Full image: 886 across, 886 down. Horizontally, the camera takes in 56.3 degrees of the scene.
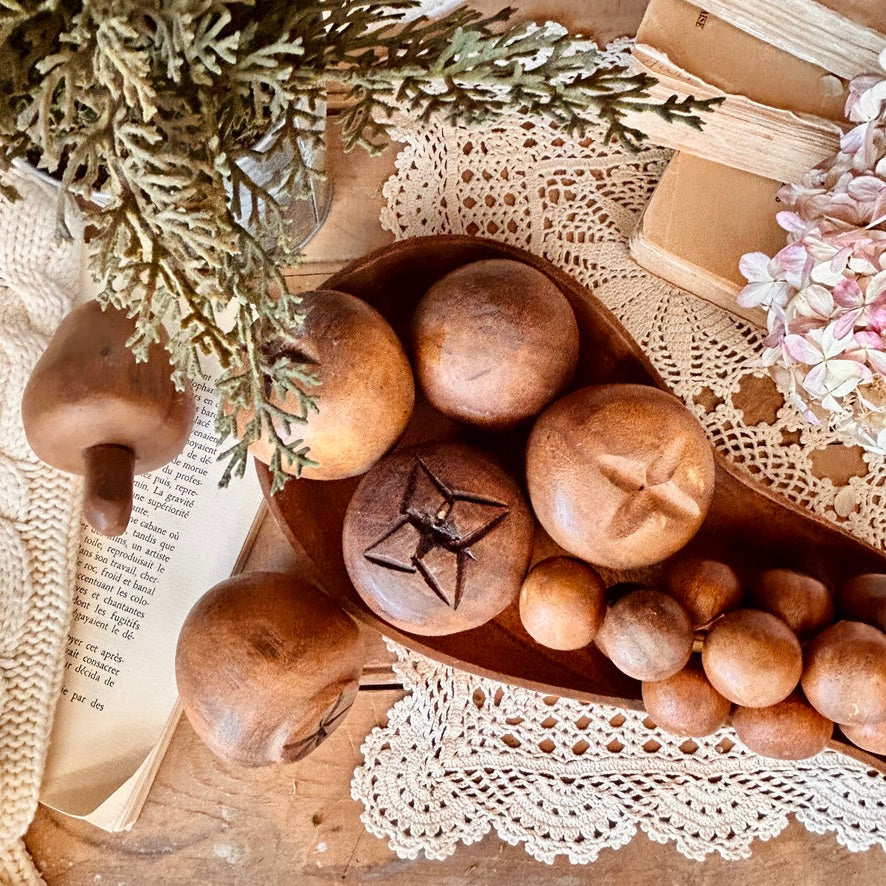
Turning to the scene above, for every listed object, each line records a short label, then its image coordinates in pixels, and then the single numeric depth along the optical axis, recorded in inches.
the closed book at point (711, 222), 21.7
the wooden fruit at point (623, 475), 17.8
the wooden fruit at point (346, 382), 18.2
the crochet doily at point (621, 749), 22.0
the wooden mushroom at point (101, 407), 19.5
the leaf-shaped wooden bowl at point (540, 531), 20.6
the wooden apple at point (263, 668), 18.9
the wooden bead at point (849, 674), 17.6
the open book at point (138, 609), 22.8
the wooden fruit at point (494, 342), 18.8
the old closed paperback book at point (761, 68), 21.0
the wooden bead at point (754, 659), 17.6
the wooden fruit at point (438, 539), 18.2
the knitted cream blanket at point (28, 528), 22.5
